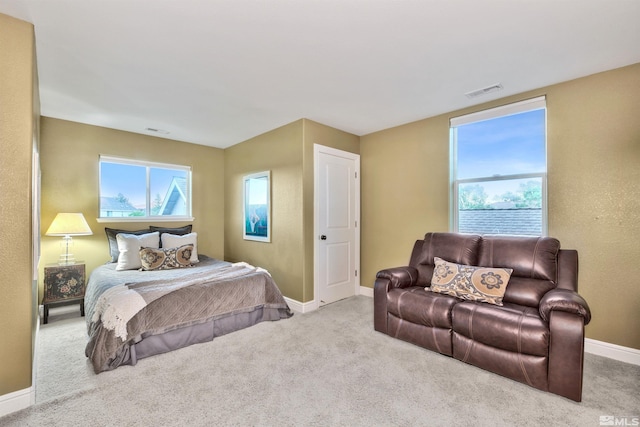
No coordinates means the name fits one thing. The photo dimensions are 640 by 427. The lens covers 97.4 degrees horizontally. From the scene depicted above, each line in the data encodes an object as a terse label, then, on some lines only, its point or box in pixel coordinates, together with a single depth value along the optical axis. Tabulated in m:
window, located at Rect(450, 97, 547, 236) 2.87
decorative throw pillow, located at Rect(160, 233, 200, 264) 3.85
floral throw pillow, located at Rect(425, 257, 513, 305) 2.44
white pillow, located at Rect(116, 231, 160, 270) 3.48
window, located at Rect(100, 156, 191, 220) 4.05
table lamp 3.28
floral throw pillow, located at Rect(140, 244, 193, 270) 3.45
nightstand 3.17
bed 2.30
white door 3.81
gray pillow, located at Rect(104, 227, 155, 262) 3.73
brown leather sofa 1.88
